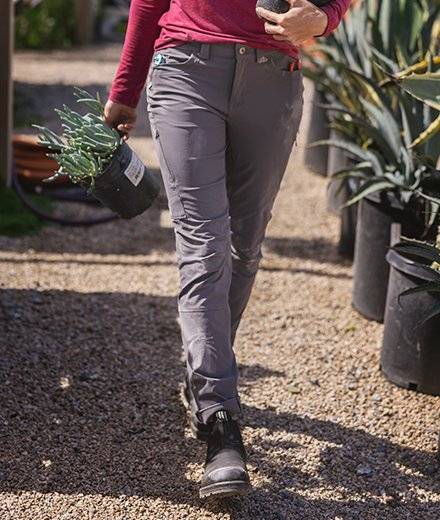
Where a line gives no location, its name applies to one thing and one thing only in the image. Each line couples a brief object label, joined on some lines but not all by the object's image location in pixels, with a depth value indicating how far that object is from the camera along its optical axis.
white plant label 5.34
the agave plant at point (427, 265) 5.83
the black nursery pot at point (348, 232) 8.82
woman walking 4.88
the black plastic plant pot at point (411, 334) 6.43
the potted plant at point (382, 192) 7.12
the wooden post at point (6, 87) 9.16
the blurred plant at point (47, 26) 16.98
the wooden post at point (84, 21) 17.34
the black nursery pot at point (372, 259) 7.47
